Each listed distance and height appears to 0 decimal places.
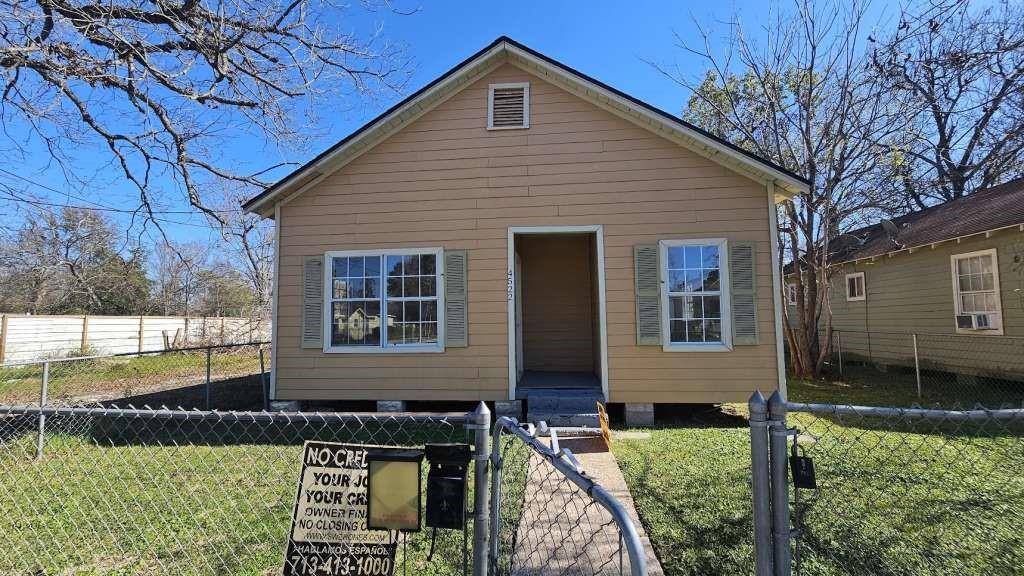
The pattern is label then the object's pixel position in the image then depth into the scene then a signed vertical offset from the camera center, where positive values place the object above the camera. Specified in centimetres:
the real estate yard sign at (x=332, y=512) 208 -88
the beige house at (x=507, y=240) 700 +116
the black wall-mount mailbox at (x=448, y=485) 198 -73
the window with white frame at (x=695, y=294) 700 +28
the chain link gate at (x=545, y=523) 214 -165
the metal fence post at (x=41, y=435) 530 -135
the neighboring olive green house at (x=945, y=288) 954 +54
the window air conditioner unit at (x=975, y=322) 998 -27
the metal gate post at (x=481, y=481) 196 -70
